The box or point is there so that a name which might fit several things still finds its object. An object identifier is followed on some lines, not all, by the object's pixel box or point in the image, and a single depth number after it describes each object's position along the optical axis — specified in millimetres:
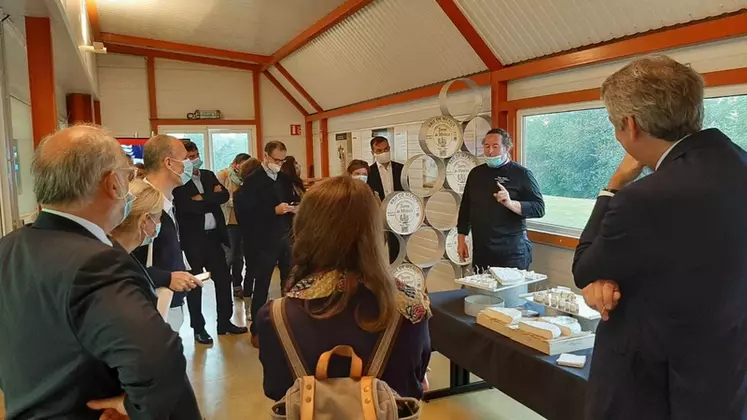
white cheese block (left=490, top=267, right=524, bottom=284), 2945
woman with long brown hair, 1285
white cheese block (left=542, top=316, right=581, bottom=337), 2283
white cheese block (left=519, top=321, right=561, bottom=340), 2254
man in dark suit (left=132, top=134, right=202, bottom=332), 2451
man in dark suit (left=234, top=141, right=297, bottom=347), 4566
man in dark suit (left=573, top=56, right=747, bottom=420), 1237
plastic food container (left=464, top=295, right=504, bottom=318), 2799
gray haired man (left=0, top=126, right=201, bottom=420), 1133
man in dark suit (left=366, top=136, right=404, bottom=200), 5383
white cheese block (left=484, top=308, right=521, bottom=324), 2508
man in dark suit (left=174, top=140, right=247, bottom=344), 4254
